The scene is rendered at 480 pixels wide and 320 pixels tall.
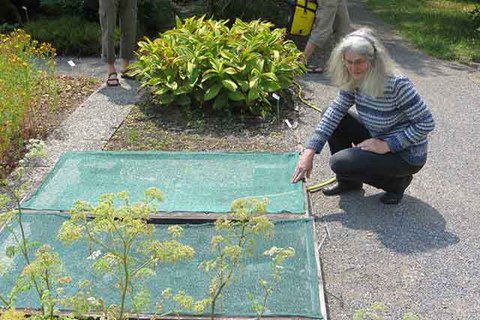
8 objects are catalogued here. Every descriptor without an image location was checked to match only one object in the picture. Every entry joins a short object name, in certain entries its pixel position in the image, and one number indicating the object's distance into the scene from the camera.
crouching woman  3.56
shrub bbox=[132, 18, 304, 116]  5.44
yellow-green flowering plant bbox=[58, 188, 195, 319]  1.98
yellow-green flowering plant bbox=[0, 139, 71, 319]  1.92
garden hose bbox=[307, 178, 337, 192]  4.18
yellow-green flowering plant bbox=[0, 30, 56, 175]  4.53
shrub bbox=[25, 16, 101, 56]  7.98
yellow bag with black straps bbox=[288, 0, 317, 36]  7.03
